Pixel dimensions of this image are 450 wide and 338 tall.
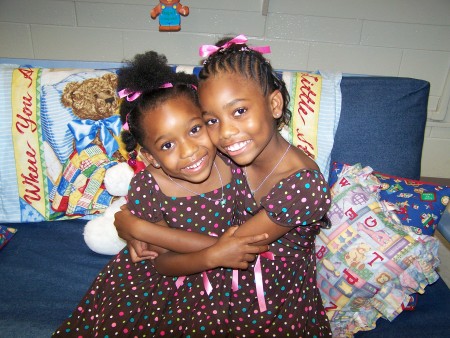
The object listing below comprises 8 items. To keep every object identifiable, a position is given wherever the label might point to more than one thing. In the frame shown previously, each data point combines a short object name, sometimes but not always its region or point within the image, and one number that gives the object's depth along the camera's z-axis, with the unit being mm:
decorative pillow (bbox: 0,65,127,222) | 1680
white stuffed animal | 1634
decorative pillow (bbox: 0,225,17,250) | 1673
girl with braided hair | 1118
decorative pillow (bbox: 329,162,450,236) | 1436
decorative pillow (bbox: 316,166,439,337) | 1322
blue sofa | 1506
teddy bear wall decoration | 2154
